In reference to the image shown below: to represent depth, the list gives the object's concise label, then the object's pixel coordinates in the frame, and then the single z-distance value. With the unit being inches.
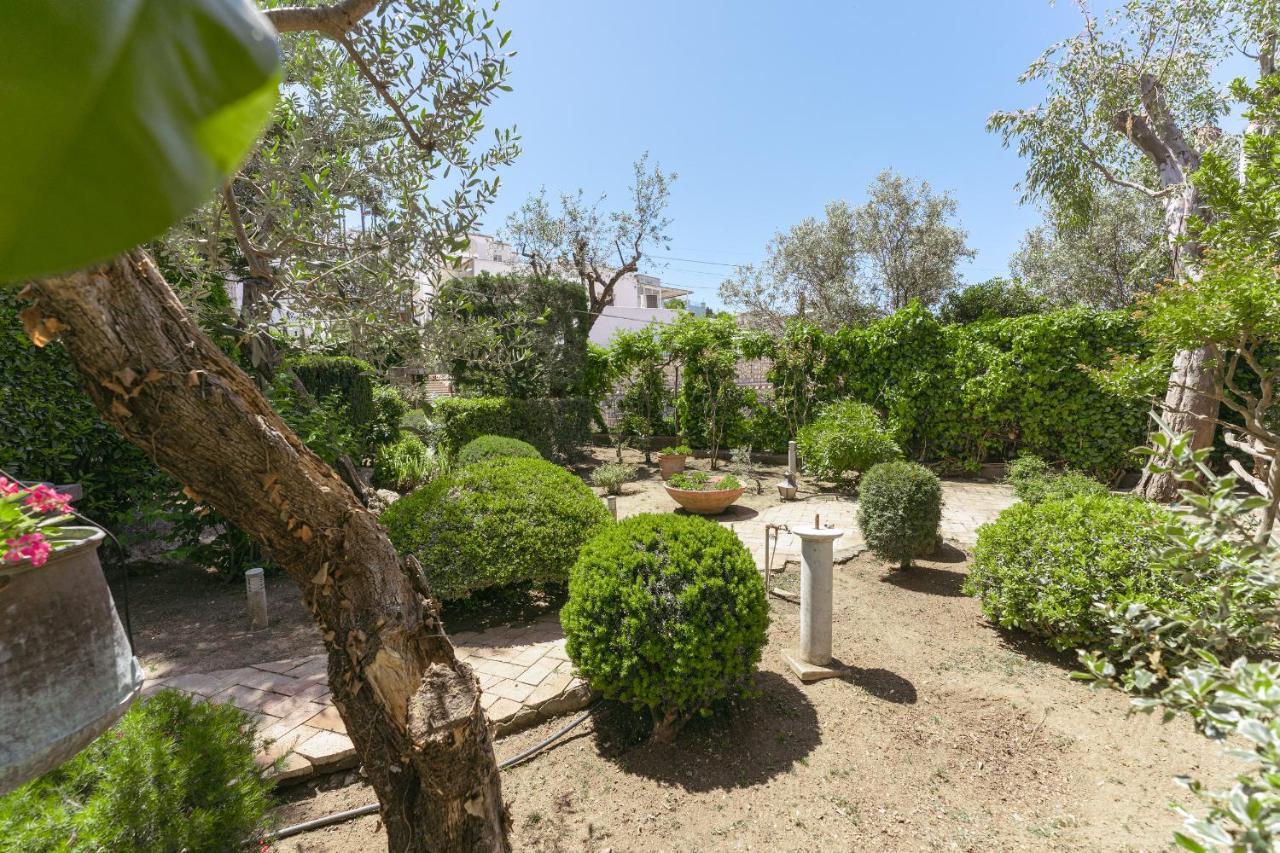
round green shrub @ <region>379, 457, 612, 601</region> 169.0
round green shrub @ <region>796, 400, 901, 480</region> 360.5
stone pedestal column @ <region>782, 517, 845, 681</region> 152.2
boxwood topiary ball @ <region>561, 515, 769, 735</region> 123.0
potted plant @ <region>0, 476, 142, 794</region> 44.6
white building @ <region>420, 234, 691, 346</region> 1350.4
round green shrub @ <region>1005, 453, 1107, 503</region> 281.0
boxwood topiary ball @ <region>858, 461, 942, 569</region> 221.1
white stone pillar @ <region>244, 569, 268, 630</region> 176.4
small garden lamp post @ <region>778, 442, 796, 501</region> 352.5
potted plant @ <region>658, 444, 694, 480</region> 418.6
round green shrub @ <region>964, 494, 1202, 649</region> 149.6
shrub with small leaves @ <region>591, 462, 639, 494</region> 357.1
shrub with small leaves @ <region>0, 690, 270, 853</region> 70.0
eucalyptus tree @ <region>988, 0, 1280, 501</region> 297.6
